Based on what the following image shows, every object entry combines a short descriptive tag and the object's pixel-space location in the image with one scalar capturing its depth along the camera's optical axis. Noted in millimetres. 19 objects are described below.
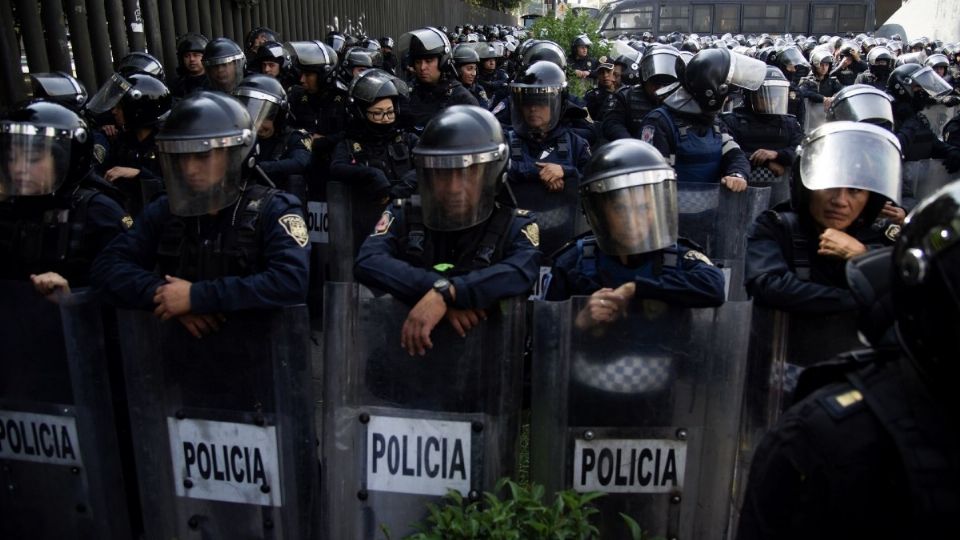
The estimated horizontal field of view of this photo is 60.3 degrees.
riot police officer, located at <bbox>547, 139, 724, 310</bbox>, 3098
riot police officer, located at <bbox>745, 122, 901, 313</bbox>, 2879
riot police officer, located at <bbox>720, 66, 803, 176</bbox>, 6395
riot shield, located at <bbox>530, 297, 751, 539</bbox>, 2773
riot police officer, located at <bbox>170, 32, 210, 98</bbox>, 8289
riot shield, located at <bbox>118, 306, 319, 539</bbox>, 2799
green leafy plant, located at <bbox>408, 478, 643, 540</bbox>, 2322
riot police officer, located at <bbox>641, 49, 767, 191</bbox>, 5230
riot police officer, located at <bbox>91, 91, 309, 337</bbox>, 2916
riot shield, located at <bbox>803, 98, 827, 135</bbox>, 12145
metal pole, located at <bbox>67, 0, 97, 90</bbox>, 7777
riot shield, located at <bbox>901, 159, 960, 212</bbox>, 6465
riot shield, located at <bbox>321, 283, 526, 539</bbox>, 2770
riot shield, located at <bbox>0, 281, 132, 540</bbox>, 2914
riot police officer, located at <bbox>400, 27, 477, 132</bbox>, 7645
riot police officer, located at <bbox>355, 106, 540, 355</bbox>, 2953
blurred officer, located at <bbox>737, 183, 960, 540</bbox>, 1280
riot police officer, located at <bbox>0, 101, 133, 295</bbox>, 3270
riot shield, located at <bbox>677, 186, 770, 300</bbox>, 4902
